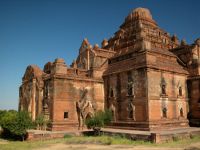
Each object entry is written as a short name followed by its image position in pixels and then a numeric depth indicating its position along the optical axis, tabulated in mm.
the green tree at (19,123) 22750
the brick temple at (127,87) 24312
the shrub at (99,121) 23547
